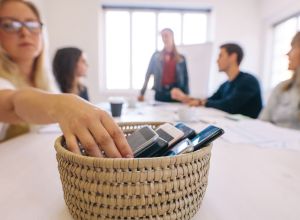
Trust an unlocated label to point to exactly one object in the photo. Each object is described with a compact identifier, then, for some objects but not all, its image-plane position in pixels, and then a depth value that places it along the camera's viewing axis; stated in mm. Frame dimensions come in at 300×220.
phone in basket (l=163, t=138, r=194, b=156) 348
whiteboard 3689
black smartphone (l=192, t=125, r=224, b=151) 366
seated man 1947
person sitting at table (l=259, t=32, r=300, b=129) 1512
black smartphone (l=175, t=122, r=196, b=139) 409
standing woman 2654
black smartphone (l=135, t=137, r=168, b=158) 347
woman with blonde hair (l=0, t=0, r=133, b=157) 327
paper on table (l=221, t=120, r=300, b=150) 771
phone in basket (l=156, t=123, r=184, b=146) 370
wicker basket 283
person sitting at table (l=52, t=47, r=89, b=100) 2113
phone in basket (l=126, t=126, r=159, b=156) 352
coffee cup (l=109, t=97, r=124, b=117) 1308
